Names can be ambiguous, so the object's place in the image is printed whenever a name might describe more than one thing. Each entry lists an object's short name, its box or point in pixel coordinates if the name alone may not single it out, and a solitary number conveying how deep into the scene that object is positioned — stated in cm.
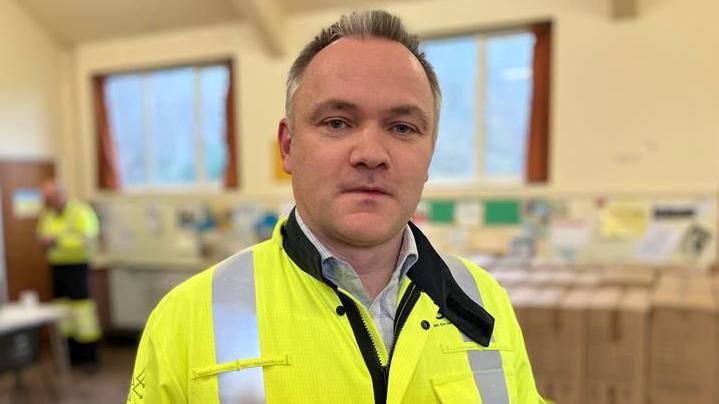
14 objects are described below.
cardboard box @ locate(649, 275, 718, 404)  184
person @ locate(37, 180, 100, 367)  411
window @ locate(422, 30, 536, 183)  379
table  300
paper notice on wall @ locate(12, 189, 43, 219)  459
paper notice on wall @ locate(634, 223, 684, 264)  323
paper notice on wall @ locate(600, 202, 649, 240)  331
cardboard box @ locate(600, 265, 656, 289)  240
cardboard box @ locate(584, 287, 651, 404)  188
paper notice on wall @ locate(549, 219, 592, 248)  345
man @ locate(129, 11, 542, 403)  74
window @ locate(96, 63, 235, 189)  474
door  450
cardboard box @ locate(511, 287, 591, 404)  194
